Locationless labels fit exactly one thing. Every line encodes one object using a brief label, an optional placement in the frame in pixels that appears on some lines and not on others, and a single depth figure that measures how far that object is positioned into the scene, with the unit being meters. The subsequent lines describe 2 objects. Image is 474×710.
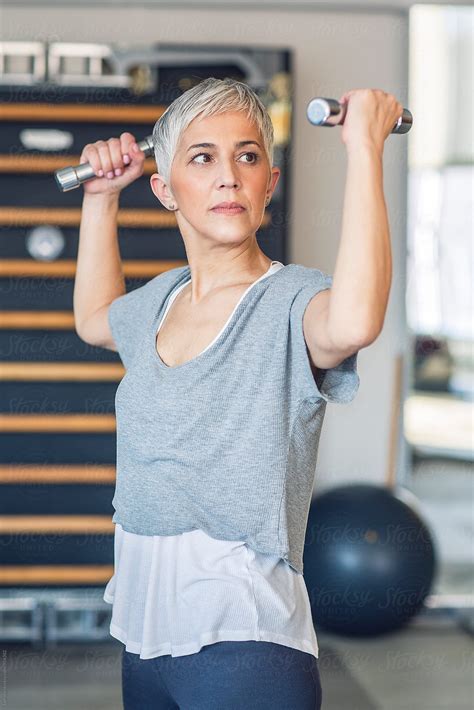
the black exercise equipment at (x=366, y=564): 4.36
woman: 1.97
